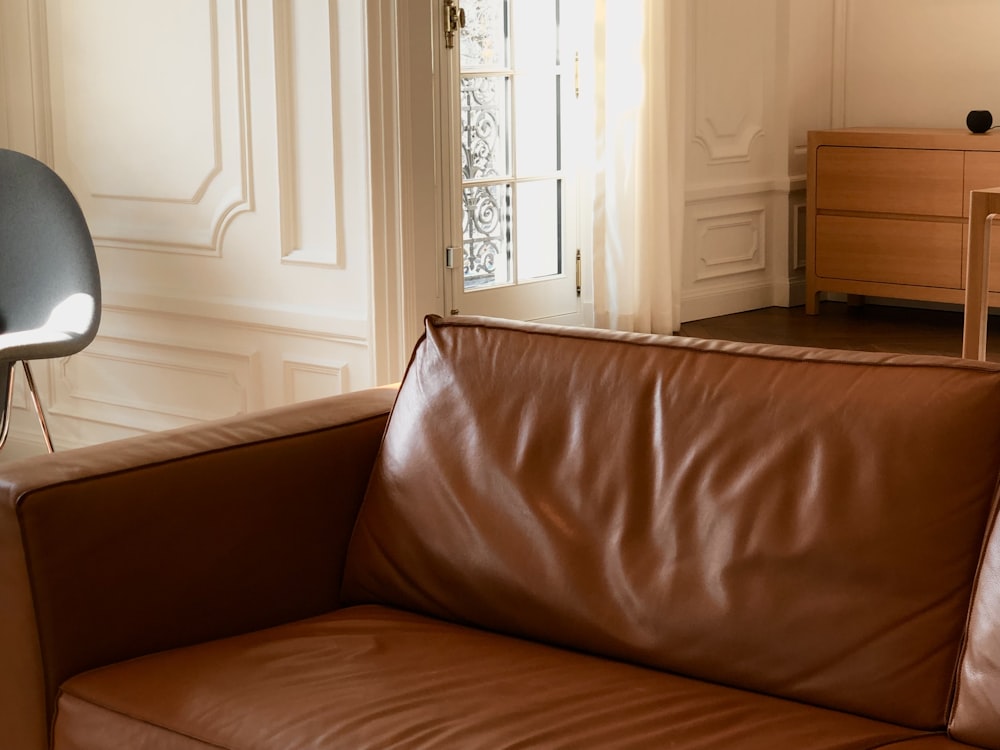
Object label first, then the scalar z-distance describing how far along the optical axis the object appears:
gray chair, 3.40
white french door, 4.82
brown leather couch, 1.54
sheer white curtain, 5.25
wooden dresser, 5.76
